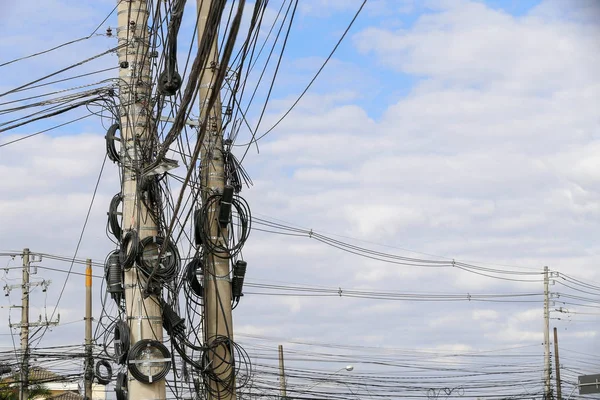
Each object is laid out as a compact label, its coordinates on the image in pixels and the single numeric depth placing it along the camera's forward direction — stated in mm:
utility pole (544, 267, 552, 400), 43466
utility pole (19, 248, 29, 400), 31656
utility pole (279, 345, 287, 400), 34250
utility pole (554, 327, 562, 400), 43778
